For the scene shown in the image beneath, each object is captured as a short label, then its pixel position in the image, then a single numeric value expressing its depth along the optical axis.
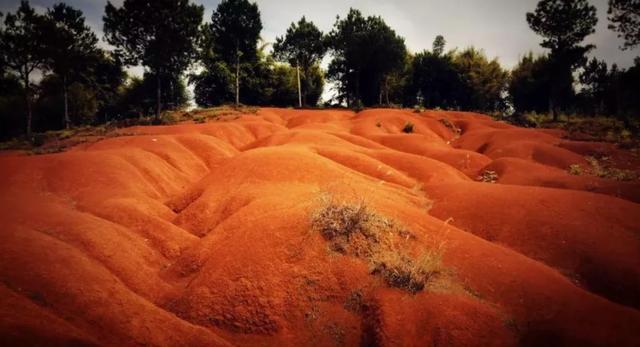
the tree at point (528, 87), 47.22
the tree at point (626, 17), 24.64
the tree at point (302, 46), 42.19
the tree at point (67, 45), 30.70
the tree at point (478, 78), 50.47
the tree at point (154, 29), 28.39
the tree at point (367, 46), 39.28
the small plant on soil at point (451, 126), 31.09
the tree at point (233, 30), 38.47
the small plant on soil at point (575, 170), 16.77
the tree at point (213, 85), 40.47
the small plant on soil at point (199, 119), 28.91
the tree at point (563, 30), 32.12
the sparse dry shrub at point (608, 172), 14.86
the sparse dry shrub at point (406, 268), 6.56
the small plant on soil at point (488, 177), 16.67
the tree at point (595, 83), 52.75
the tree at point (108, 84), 45.91
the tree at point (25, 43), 28.28
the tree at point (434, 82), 49.53
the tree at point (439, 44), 51.99
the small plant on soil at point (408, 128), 28.70
